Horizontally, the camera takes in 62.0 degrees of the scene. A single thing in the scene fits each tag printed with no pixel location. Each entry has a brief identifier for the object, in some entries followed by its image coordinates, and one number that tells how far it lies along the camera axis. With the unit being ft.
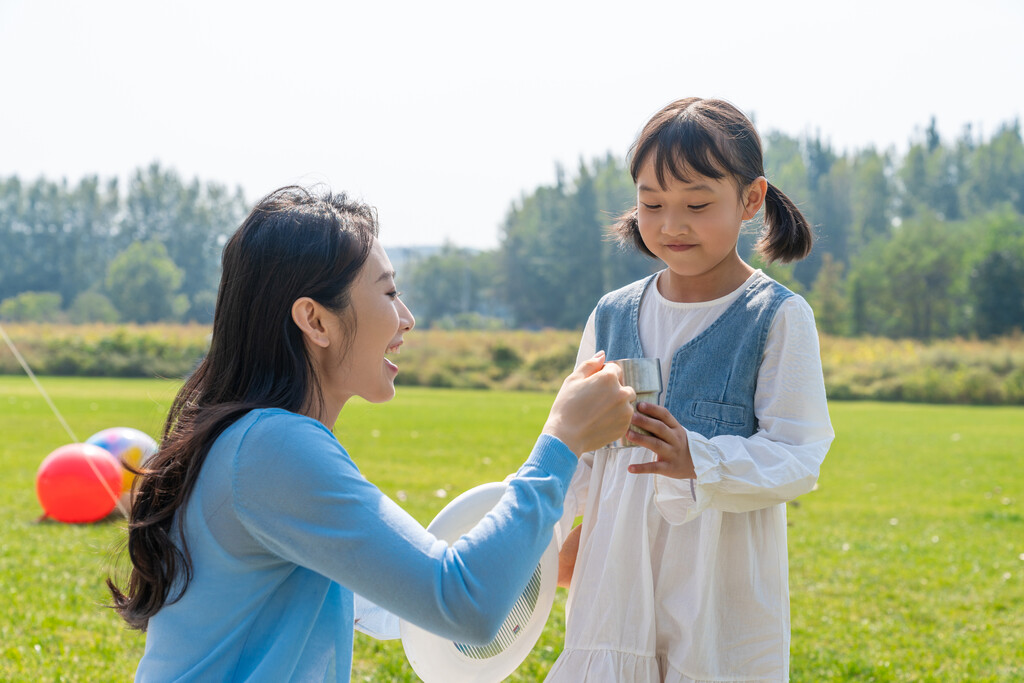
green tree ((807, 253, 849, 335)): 172.35
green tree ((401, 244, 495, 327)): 222.89
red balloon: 24.40
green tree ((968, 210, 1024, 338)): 149.69
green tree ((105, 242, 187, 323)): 193.67
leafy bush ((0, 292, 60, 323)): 179.01
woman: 4.45
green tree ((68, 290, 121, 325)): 184.14
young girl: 6.31
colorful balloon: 26.50
